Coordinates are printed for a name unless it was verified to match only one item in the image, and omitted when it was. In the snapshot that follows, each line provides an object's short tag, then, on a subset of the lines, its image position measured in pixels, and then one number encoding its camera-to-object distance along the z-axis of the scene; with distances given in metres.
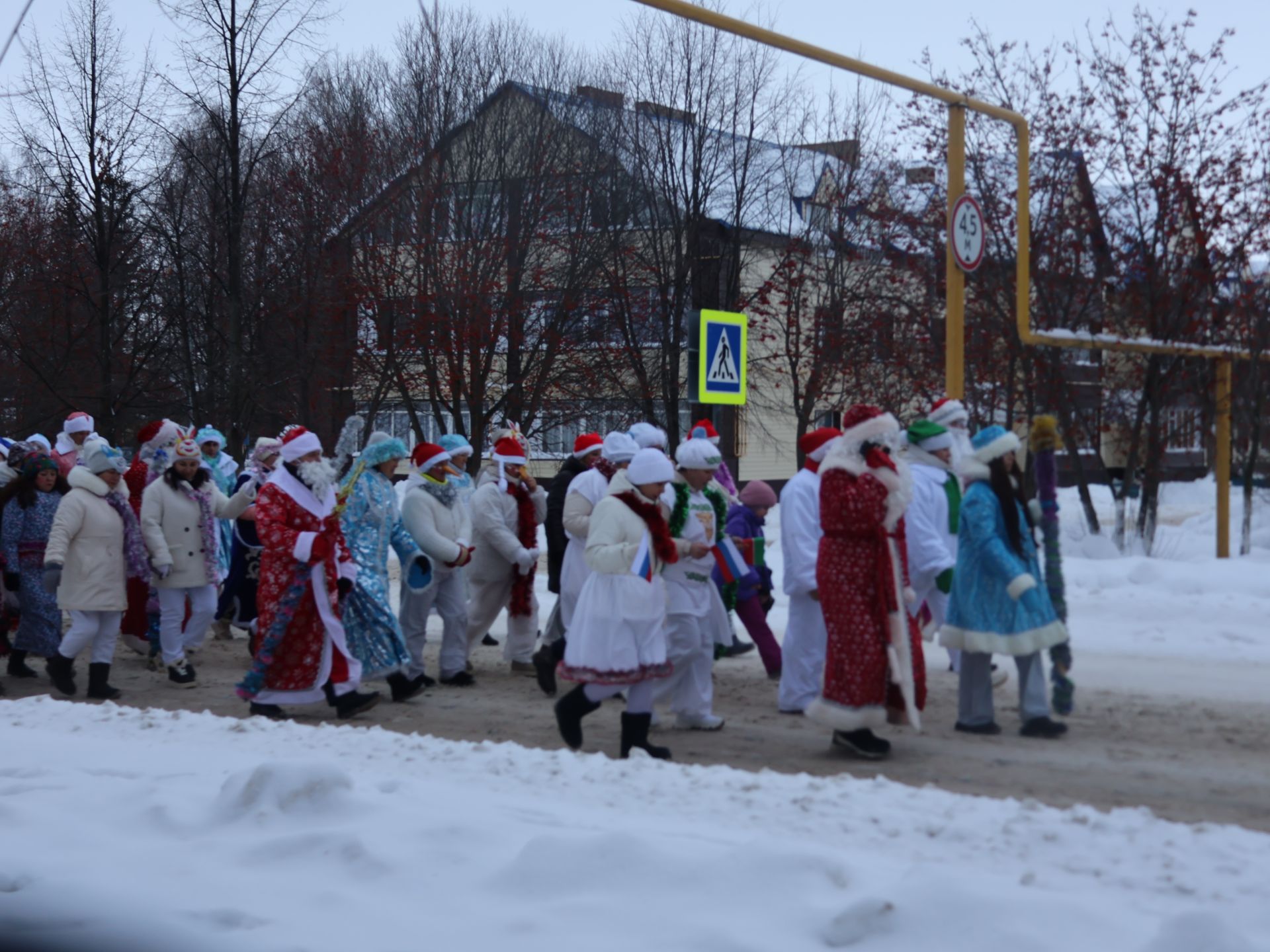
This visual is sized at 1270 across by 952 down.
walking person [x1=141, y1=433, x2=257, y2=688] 11.16
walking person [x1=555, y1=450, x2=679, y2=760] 7.59
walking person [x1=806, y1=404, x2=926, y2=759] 7.53
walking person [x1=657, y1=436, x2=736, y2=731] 8.45
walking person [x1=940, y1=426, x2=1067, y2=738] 7.92
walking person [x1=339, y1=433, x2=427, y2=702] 9.70
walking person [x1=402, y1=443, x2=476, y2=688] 10.48
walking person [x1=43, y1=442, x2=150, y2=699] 10.54
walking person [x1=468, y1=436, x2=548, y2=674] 11.04
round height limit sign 12.08
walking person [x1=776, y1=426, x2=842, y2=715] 8.91
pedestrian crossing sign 12.75
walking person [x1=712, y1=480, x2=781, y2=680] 10.48
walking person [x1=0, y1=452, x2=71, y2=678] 11.31
